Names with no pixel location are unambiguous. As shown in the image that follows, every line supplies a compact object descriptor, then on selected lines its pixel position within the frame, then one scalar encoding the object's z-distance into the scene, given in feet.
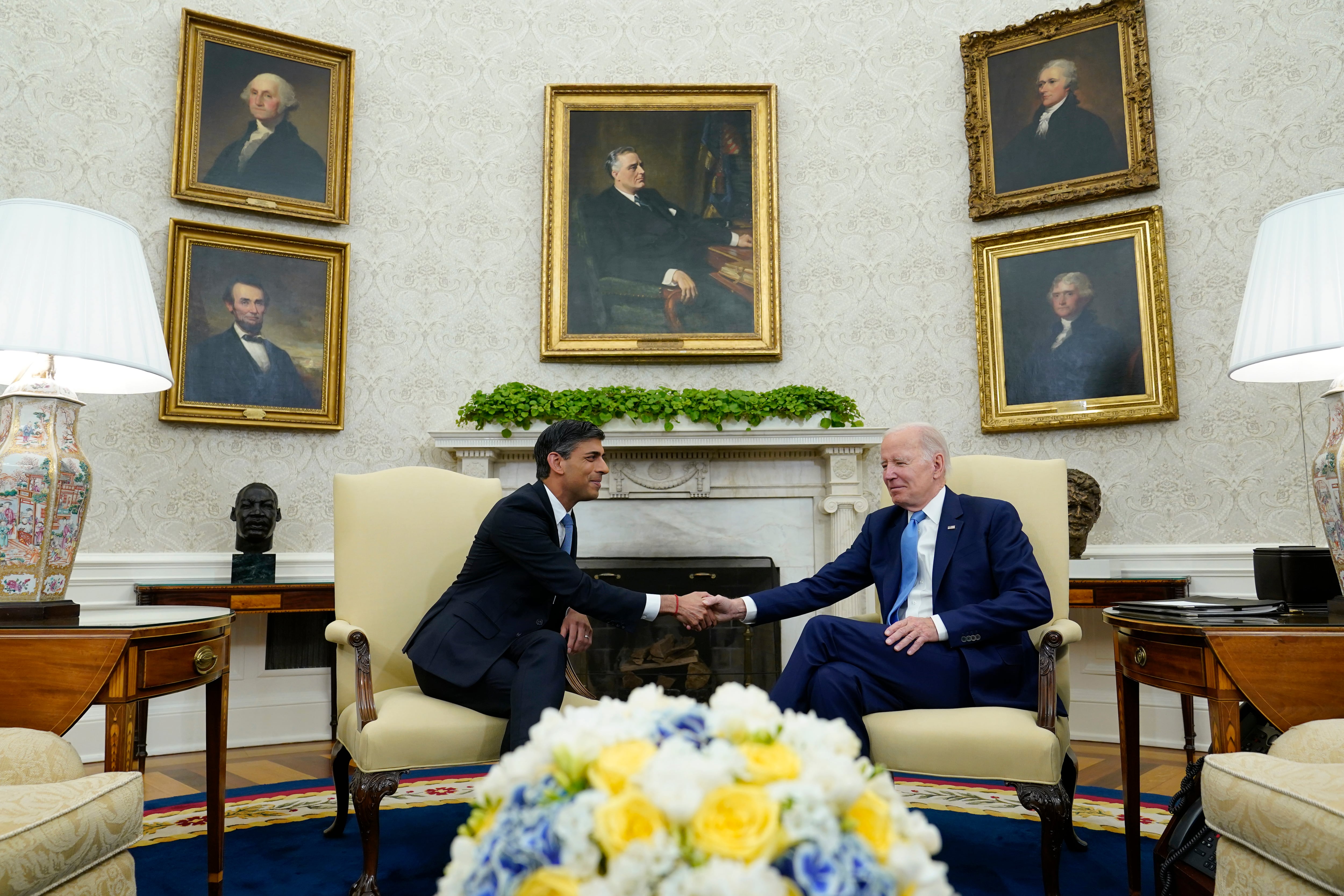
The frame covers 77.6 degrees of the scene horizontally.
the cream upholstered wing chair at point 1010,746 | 7.62
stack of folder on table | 7.72
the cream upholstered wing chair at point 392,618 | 8.04
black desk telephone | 7.05
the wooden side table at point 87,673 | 7.20
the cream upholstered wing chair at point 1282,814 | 4.96
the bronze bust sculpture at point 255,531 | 14.79
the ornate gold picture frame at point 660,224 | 17.74
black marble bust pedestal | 14.75
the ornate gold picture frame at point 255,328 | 15.96
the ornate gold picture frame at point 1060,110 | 16.29
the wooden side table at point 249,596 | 14.12
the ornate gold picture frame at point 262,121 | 16.33
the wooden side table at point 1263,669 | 6.97
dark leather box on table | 8.65
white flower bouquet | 2.79
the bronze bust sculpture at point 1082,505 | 15.01
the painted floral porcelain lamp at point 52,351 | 8.12
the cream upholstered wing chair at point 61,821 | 5.03
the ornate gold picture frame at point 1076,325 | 15.80
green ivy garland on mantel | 16.07
